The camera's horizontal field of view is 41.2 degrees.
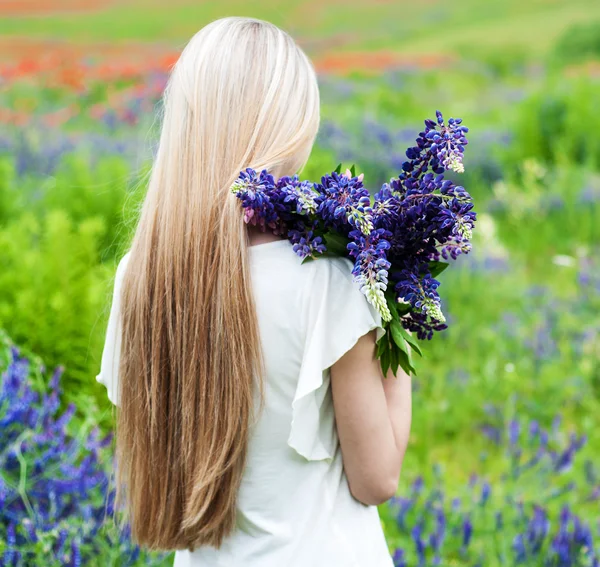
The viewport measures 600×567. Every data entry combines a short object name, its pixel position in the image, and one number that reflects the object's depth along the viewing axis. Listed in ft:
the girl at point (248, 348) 4.93
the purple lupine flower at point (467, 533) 8.50
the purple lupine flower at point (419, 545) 8.42
